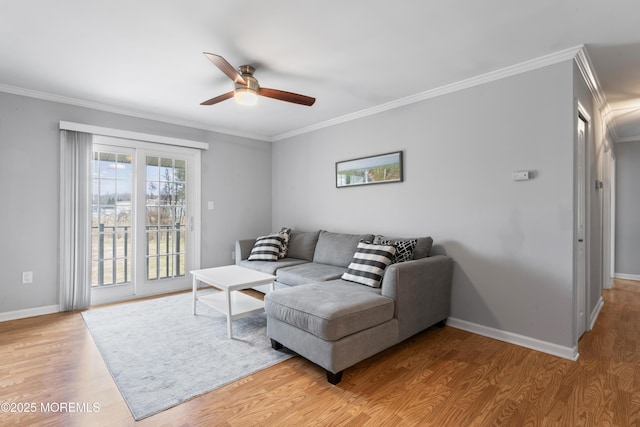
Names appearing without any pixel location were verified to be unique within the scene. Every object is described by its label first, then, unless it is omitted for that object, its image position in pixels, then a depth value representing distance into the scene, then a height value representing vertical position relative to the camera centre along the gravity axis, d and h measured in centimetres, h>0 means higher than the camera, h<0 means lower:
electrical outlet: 330 -67
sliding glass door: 385 -5
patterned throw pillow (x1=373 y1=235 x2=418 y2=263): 297 -32
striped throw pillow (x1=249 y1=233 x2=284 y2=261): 414 -46
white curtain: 349 -8
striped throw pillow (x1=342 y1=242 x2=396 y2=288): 282 -47
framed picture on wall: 362 +56
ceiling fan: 259 +106
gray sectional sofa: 208 -72
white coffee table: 280 -66
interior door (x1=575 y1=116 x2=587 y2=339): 258 -10
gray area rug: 200 -111
